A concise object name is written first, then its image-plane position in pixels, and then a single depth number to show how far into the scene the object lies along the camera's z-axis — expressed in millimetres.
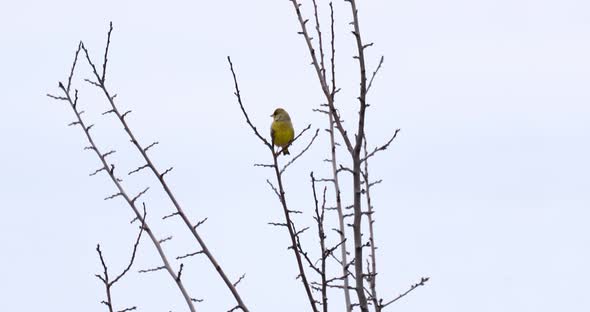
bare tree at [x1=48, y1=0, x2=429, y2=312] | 9672
